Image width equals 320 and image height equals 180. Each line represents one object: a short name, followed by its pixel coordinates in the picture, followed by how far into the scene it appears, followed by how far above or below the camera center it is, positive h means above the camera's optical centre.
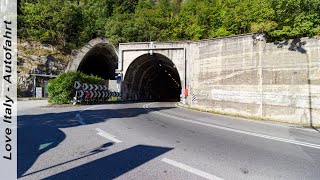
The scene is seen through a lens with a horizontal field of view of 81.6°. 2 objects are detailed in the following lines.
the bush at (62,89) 14.74 +0.07
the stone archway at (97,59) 26.56 +4.97
